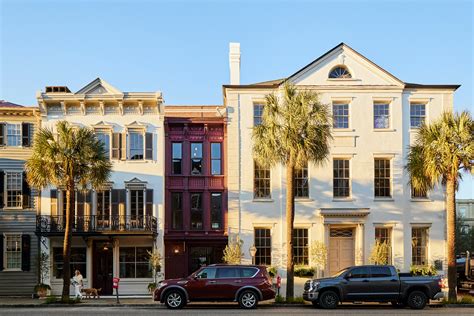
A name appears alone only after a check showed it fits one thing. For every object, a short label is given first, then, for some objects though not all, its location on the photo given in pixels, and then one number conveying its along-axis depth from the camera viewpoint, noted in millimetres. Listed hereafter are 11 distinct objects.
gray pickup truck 24750
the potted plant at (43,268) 31812
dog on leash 29588
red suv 24469
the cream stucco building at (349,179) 32906
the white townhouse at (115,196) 32781
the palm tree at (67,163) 27125
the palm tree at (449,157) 26562
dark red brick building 33344
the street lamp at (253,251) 31297
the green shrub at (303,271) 32062
